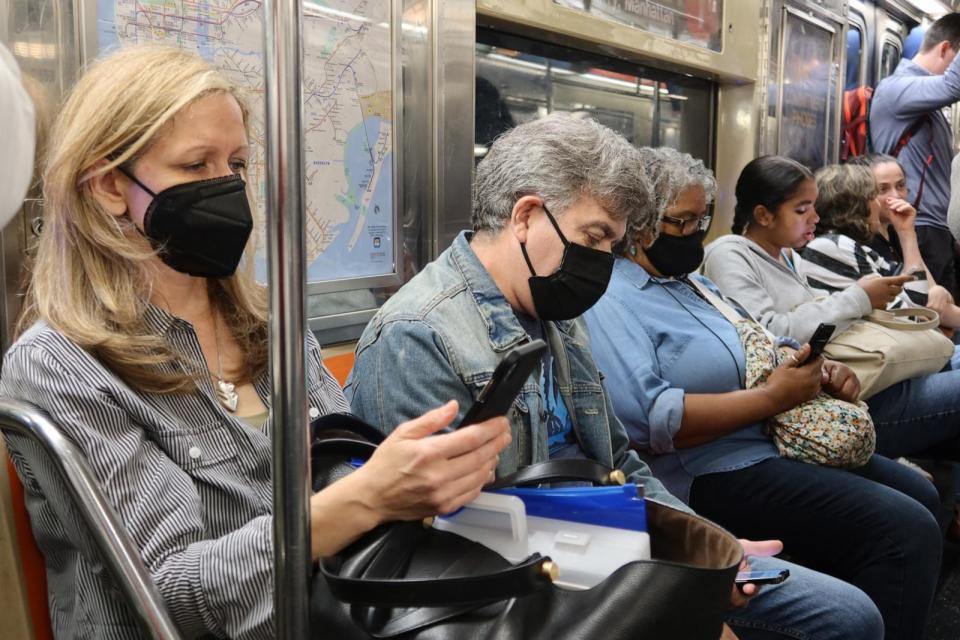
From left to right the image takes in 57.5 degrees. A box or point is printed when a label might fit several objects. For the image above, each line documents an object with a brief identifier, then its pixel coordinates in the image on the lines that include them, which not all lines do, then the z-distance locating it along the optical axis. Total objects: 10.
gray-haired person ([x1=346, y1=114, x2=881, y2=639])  1.63
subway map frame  2.15
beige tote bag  2.95
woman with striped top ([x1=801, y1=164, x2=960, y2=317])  3.75
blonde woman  1.11
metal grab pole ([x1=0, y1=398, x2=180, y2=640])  1.08
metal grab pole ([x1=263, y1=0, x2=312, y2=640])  0.75
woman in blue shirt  2.28
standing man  5.06
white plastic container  1.06
